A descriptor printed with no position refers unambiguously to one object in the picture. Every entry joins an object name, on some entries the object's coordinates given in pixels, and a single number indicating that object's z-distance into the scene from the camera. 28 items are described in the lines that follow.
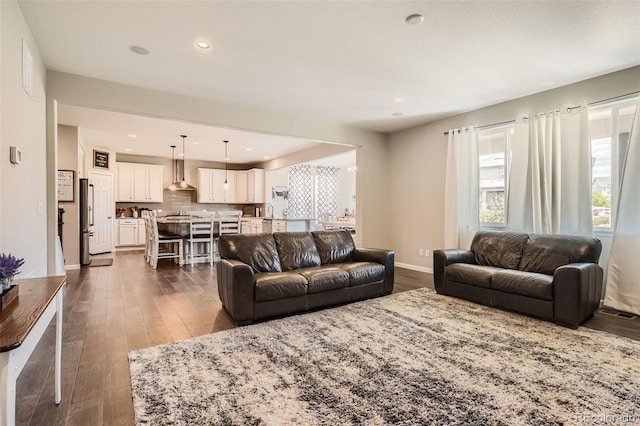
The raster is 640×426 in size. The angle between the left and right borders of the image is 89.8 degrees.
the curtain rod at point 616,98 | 3.54
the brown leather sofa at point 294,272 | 3.12
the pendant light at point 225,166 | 9.05
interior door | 7.68
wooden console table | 1.02
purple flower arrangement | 1.40
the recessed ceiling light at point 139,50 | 3.09
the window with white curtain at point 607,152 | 3.70
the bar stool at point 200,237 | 6.45
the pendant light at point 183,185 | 8.28
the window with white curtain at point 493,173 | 4.77
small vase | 1.39
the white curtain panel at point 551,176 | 3.87
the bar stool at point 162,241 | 6.18
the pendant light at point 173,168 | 9.53
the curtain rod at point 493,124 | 4.63
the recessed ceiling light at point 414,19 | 2.58
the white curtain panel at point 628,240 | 3.47
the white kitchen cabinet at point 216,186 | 9.75
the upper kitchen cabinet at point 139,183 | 8.74
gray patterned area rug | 1.74
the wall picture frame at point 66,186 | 5.95
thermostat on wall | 2.35
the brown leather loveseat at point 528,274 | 3.03
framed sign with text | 7.84
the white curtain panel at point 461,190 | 5.01
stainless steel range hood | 9.62
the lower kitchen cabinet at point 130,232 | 8.62
